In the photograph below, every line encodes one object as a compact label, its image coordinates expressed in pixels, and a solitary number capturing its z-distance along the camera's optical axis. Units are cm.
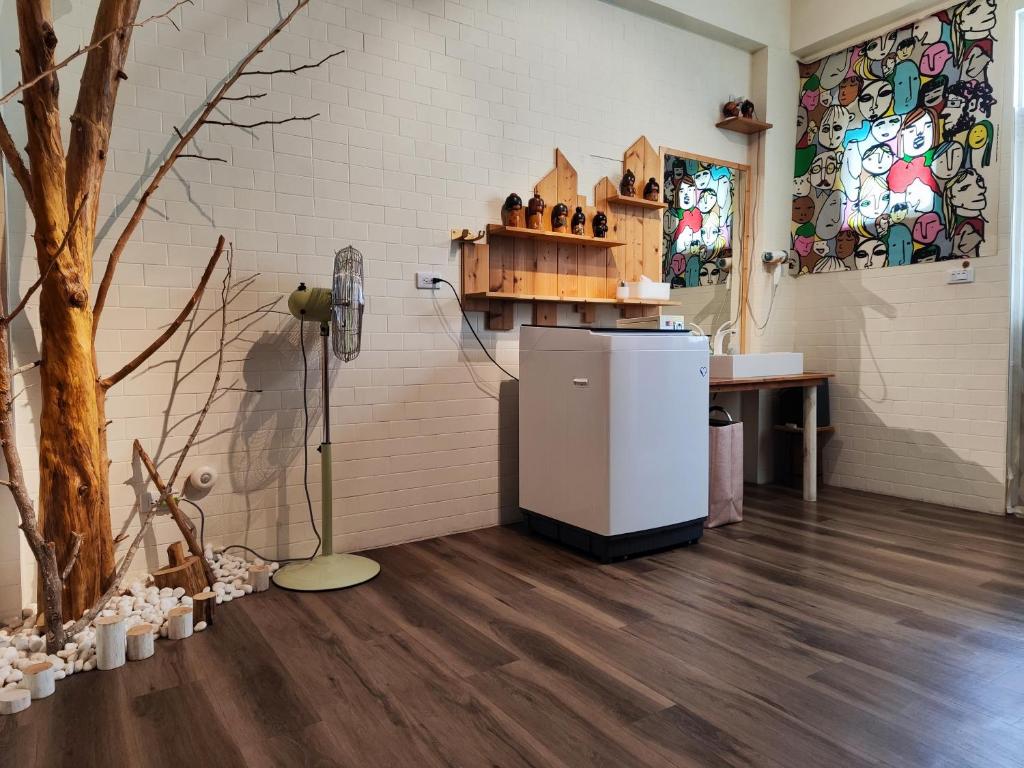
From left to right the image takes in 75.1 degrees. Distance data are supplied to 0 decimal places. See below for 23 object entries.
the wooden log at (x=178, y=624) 219
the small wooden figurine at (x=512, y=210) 342
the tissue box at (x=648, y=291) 387
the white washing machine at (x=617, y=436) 289
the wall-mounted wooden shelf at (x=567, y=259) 348
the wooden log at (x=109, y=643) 200
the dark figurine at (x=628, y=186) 385
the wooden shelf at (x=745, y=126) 436
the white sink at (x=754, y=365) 381
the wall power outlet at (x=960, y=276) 382
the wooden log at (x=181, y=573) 245
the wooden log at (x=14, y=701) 177
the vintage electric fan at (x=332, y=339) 261
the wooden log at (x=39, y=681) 184
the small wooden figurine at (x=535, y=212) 348
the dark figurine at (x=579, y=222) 366
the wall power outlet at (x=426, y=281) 328
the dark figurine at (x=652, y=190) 398
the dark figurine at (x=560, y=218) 356
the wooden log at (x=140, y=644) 205
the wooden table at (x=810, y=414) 394
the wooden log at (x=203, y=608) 229
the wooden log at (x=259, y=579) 260
